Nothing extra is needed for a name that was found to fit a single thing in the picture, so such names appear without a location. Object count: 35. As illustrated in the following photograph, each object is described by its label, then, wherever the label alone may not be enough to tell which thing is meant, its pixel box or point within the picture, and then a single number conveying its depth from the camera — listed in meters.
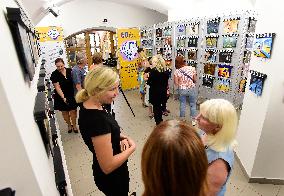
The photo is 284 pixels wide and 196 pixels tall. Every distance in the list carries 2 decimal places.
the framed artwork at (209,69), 6.13
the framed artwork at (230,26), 5.29
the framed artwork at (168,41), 7.57
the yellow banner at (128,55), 8.70
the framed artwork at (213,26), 5.74
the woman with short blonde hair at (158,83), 4.33
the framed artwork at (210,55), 5.99
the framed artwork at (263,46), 2.68
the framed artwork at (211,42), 5.92
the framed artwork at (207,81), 6.21
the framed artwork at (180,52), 7.08
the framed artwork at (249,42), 5.08
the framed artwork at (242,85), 5.56
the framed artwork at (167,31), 7.49
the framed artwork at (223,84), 5.78
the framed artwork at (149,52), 9.17
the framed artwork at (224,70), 5.67
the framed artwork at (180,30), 6.90
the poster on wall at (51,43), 7.54
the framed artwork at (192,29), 6.41
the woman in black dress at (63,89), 4.33
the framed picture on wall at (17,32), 0.94
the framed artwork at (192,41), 6.49
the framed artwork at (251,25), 5.03
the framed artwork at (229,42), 5.39
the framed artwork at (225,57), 5.57
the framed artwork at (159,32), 8.16
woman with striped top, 4.68
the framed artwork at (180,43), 7.02
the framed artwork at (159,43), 8.19
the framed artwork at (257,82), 2.85
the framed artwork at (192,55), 6.61
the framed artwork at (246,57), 5.31
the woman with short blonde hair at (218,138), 1.39
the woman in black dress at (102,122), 1.54
